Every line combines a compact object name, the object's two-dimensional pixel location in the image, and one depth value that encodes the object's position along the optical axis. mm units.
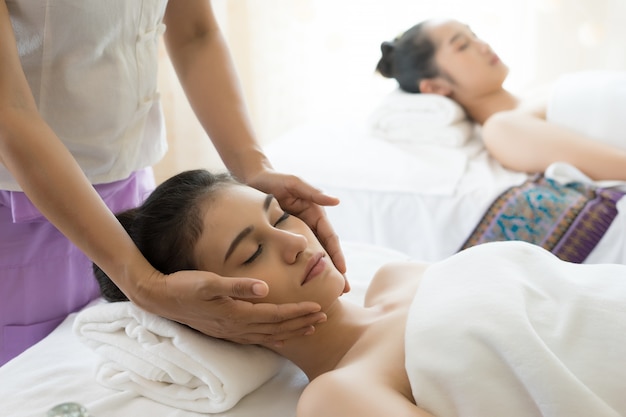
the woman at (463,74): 2396
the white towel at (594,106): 2262
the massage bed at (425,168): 2104
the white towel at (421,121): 2471
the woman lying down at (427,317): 1052
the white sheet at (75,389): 1241
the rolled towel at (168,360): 1229
